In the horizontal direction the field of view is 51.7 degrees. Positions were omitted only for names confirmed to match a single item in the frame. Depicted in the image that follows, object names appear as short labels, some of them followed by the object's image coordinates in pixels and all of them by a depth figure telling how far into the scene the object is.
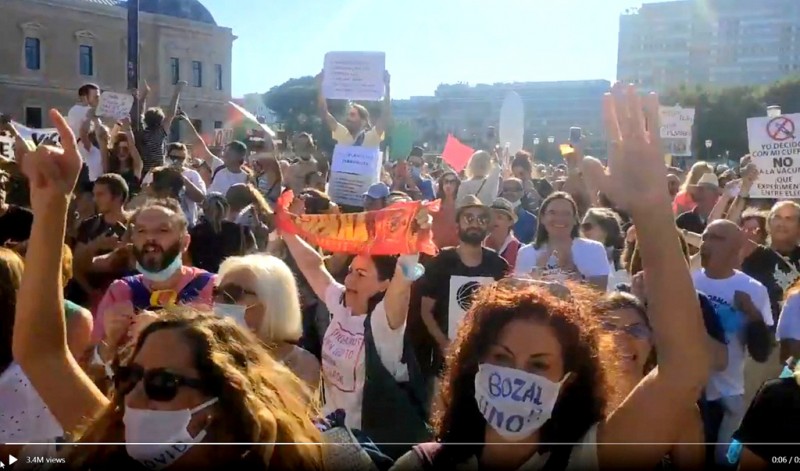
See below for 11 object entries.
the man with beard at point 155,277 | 3.50
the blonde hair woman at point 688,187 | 7.60
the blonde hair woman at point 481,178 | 7.14
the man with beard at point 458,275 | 4.29
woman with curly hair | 1.93
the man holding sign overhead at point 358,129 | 6.77
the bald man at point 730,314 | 3.69
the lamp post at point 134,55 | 6.80
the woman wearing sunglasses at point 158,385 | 2.07
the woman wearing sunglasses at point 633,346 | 2.44
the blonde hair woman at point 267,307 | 3.25
